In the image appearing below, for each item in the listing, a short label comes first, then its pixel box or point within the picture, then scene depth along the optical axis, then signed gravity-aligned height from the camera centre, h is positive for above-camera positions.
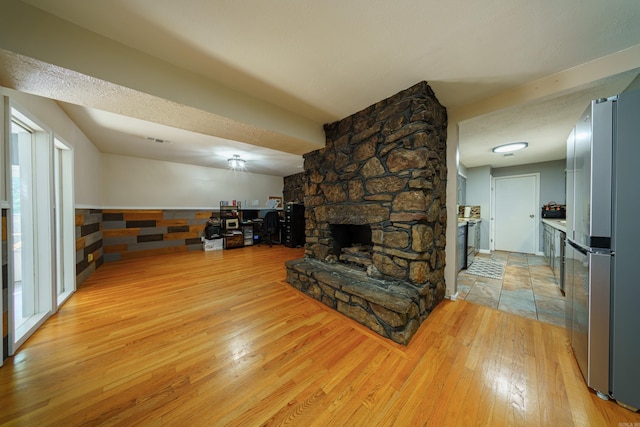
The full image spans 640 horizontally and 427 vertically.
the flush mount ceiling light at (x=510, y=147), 3.14 +1.07
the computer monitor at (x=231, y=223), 4.99 -0.31
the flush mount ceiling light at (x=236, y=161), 4.06 +1.10
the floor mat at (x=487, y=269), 3.06 -1.01
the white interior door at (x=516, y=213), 4.38 -0.07
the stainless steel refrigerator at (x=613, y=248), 0.96 -0.20
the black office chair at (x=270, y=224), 5.41 -0.36
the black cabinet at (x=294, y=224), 5.15 -0.36
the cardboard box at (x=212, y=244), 4.75 -0.83
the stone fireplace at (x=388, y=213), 1.69 -0.02
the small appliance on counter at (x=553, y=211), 3.90 -0.02
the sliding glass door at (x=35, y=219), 1.75 -0.07
